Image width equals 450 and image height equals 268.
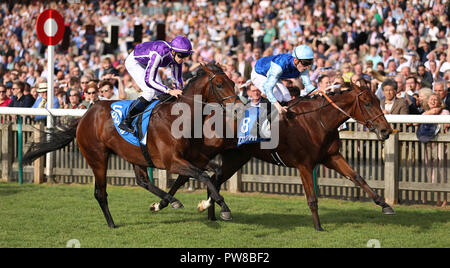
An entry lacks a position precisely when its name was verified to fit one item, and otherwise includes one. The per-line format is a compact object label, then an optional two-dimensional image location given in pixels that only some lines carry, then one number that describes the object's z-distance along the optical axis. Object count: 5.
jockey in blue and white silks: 14.46
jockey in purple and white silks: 14.37
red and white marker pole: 22.28
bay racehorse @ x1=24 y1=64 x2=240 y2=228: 14.07
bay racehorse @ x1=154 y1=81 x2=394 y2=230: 14.23
